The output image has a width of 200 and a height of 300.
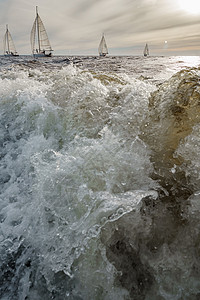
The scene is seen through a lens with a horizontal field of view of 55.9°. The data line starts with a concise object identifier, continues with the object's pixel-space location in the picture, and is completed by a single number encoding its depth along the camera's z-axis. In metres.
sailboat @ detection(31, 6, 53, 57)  47.71
